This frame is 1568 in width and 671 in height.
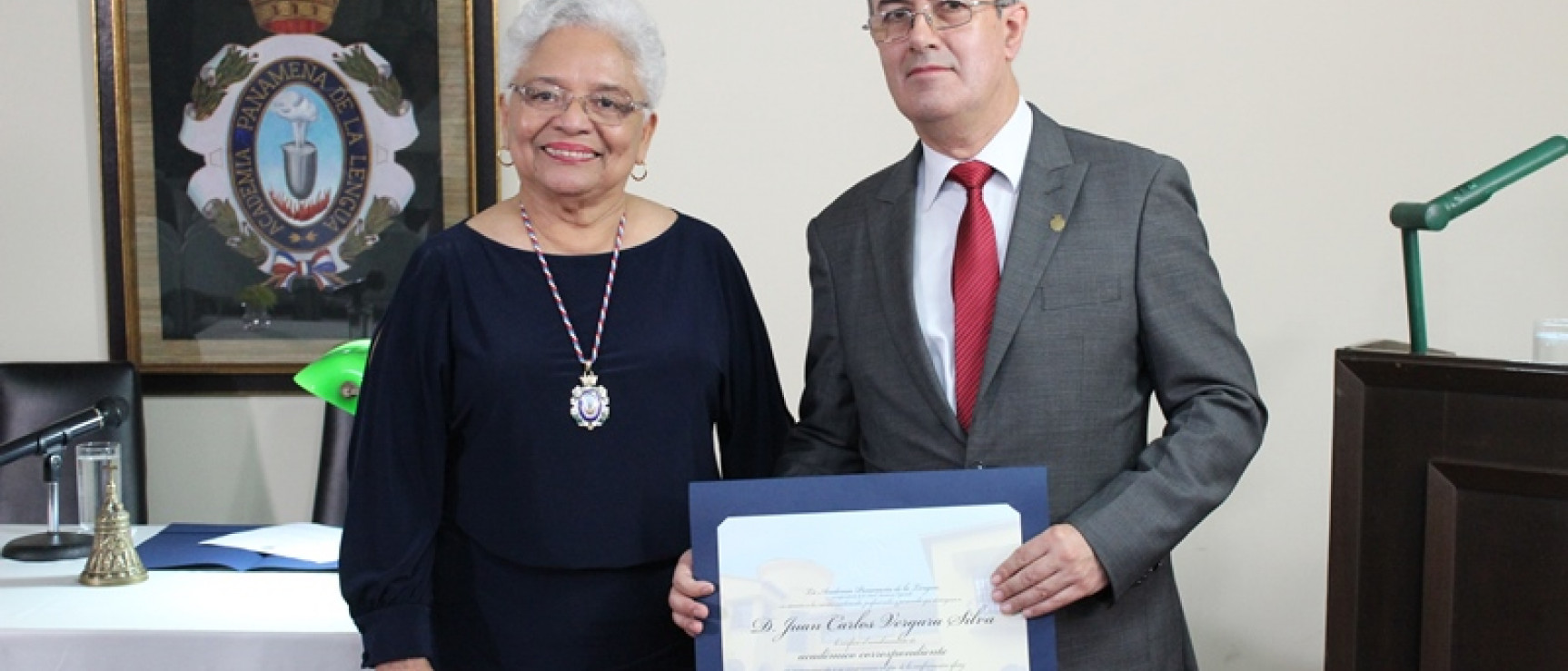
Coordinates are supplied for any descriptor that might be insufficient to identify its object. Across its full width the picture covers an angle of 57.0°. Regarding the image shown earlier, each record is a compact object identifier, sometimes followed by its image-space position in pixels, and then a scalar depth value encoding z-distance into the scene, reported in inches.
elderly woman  64.7
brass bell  100.0
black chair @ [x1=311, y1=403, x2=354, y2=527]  133.3
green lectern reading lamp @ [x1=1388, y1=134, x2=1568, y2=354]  65.2
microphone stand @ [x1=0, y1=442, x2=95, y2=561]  106.7
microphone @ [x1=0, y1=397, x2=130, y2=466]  103.1
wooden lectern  54.5
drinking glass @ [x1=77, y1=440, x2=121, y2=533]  105.2
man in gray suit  59.6
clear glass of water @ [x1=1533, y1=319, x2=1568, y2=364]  60.7
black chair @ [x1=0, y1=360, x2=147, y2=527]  132.6
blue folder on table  105.0
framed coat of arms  144.0
